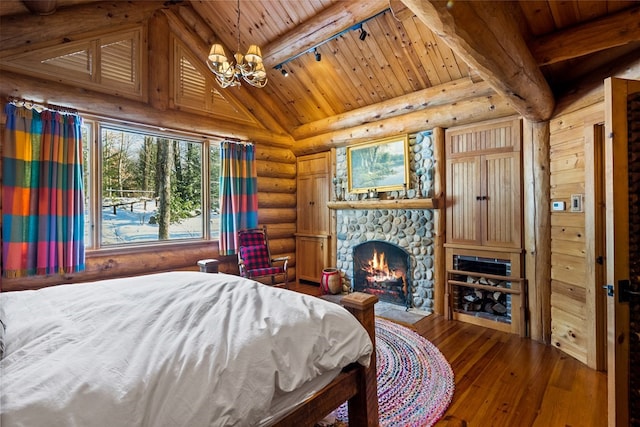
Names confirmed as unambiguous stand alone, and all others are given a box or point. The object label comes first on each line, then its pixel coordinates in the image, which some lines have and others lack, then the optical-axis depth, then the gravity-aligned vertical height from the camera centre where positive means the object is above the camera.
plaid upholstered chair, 4.18 -0.61
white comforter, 0.86 -0.48
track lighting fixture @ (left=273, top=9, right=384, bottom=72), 3.35 +2.12
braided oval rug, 1.96 -1.27
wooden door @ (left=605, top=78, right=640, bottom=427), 1.50 -0.15
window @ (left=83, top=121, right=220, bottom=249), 3.53 +0.38
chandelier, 2.66 +1.36
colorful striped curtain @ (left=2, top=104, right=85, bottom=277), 2.91 +0.23
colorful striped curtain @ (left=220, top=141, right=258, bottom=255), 4.48 +0.34
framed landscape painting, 4.12 +0.70
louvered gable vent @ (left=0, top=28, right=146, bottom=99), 3.14 +1.70
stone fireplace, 3.90 -0.21
